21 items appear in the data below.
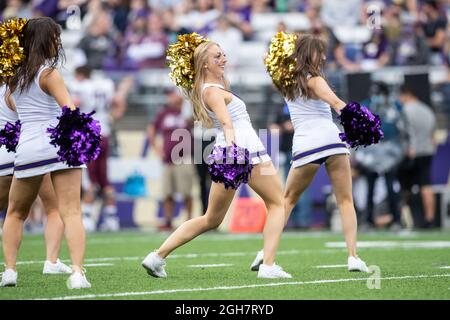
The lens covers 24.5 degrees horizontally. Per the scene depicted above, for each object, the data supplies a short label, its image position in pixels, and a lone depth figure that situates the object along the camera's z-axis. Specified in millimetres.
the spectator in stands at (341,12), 18312
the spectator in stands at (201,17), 18984
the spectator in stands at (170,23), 18953
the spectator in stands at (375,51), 17500
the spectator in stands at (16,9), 20562
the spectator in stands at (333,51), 17094
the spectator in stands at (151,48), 18656
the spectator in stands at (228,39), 17781
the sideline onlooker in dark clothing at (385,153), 14781
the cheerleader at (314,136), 8484
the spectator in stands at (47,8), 20531
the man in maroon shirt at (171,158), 15586
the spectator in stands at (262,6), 19562
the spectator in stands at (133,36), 19047
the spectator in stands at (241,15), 18562
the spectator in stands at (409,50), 17250
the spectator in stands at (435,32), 18047
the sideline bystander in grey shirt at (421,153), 15281
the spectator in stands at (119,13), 20172
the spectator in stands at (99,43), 18766
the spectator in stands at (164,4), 20078
